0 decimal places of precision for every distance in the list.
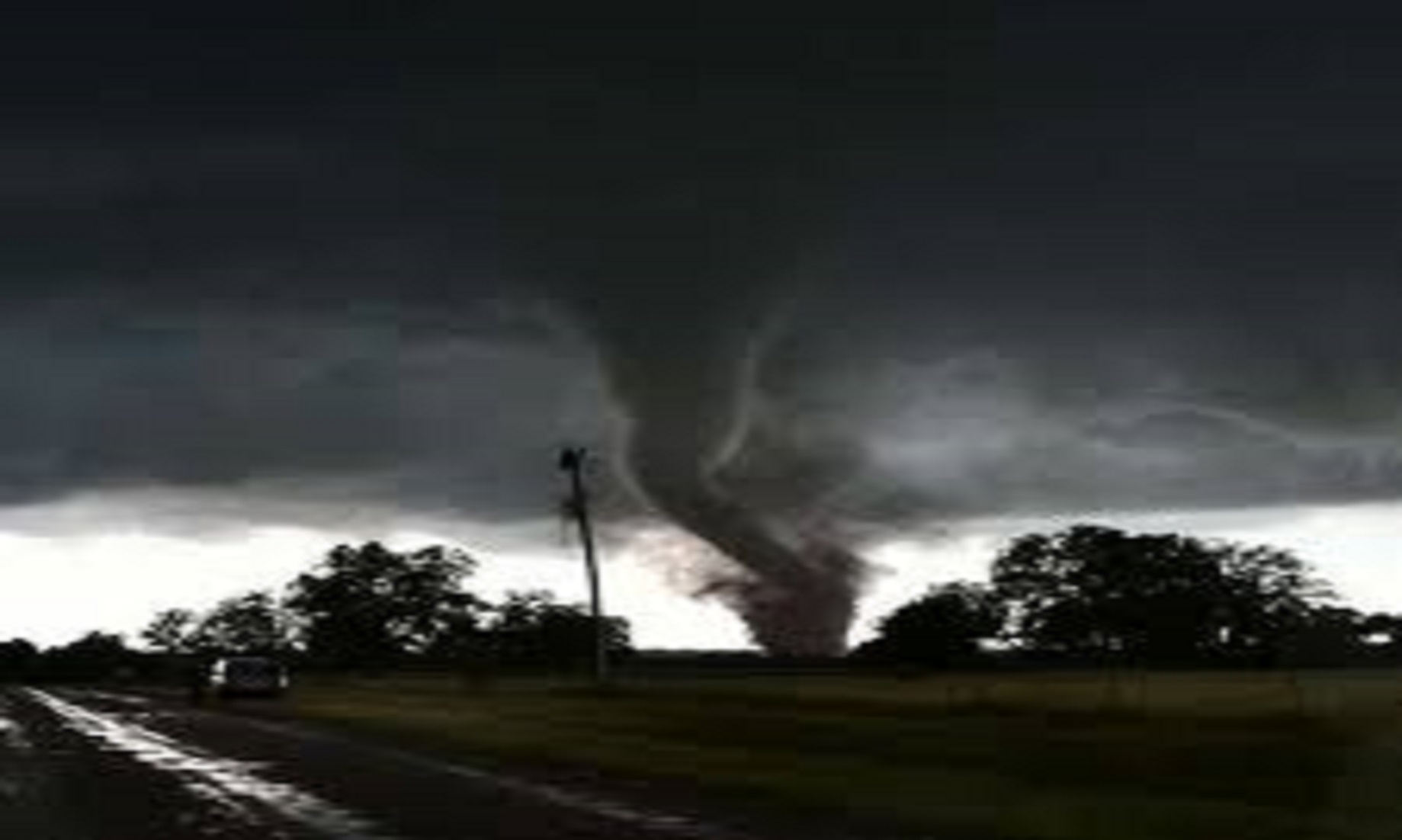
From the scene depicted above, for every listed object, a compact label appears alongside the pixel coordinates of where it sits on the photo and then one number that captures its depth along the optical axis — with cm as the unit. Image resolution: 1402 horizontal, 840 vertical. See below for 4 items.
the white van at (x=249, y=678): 8788
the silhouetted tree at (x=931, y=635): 15650
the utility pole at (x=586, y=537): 9219
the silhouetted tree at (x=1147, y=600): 18138
